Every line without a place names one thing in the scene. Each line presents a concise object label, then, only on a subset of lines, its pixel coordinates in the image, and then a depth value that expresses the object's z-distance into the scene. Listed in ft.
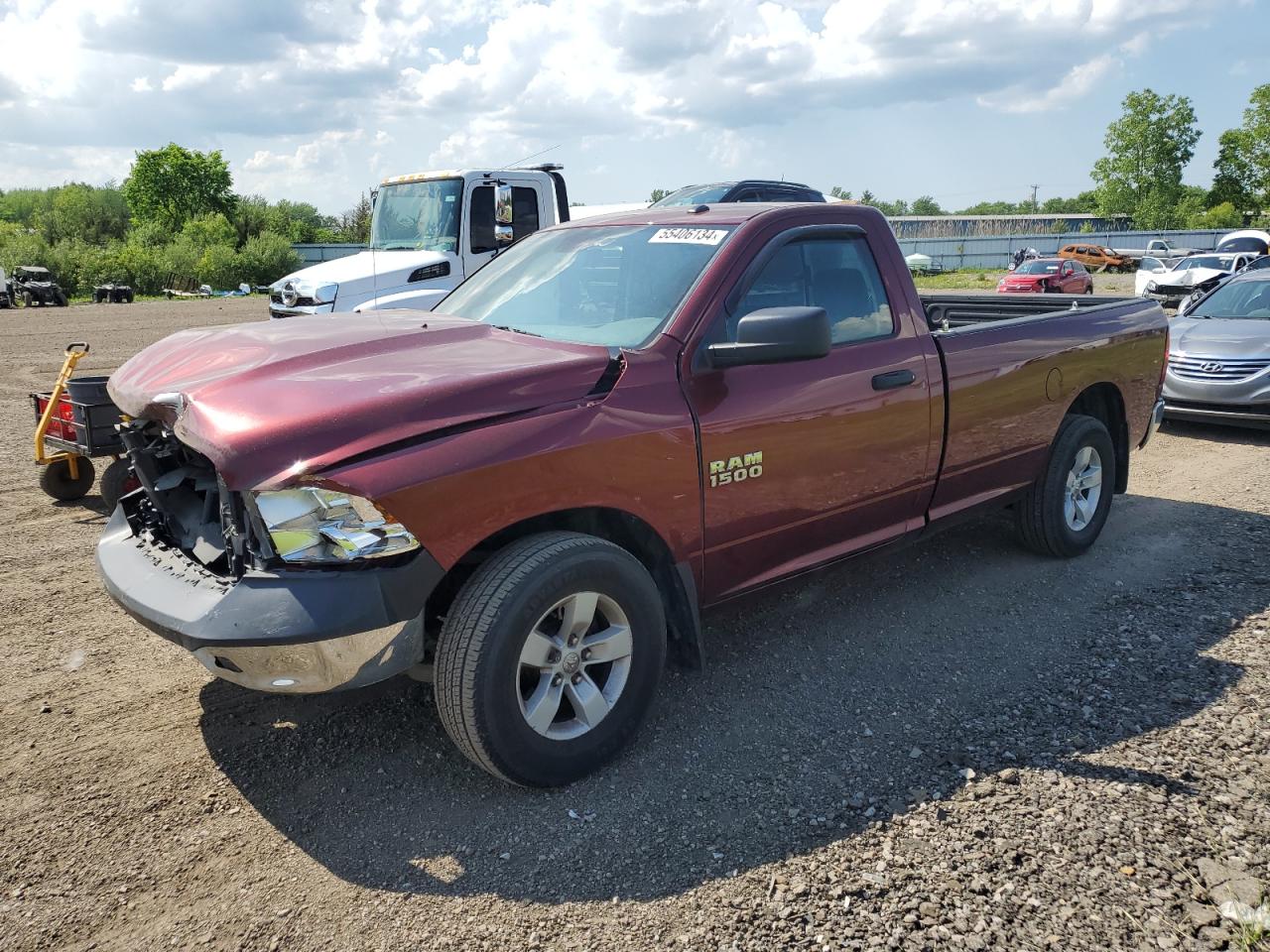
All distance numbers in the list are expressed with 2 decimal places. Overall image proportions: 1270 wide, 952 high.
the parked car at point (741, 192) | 40.32
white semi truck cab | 36.29
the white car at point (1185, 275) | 75.72
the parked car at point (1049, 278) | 87.66
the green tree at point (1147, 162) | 235.20
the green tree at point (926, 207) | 445.37
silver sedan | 27.81
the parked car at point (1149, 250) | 139.62
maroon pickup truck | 8.89
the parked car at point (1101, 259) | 146.61
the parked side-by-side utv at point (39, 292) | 101.30
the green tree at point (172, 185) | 257.75
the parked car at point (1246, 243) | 105.58
